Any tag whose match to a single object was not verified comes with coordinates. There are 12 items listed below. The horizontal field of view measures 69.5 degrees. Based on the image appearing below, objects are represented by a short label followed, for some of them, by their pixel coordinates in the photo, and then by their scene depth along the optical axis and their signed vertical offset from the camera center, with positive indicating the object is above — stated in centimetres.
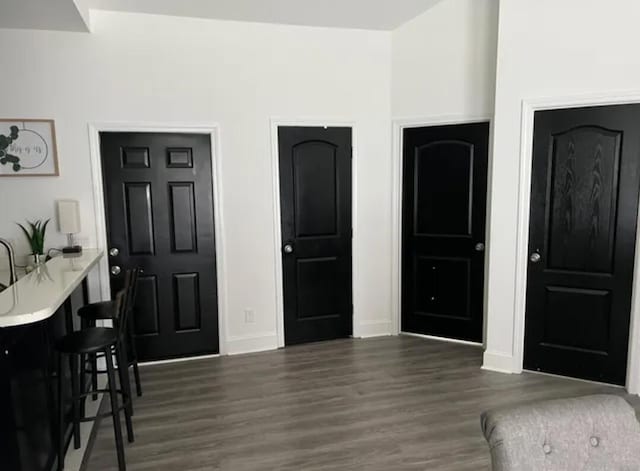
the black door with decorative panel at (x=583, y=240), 326 -31
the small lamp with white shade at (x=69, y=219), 346 -11
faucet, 247 -30
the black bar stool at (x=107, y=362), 239 -90
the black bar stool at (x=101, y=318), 308 -78
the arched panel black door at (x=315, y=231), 418 -28
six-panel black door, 376 -26
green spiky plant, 343 -23
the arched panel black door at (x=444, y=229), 414 -27
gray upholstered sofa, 133 -71
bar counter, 186 -75
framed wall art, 347 +43
